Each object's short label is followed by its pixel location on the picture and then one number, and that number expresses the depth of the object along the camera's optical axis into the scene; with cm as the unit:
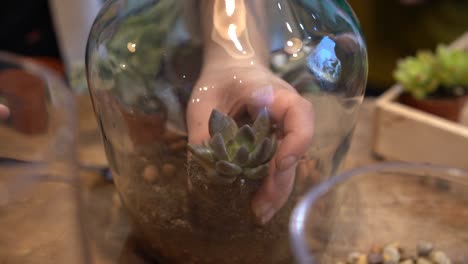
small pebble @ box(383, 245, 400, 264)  36
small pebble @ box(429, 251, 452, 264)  35
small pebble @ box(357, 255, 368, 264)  36
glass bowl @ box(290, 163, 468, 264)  27
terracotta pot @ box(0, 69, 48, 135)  29
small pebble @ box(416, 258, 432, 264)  36
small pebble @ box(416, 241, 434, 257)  36
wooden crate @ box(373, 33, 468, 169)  45
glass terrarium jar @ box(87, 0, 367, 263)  33
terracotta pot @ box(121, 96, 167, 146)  36
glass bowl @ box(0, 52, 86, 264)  23
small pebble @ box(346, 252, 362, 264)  36
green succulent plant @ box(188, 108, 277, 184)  31
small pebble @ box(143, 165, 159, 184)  37
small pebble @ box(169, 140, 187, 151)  36
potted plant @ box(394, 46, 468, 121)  50
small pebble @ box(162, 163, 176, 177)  36
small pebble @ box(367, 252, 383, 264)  36
